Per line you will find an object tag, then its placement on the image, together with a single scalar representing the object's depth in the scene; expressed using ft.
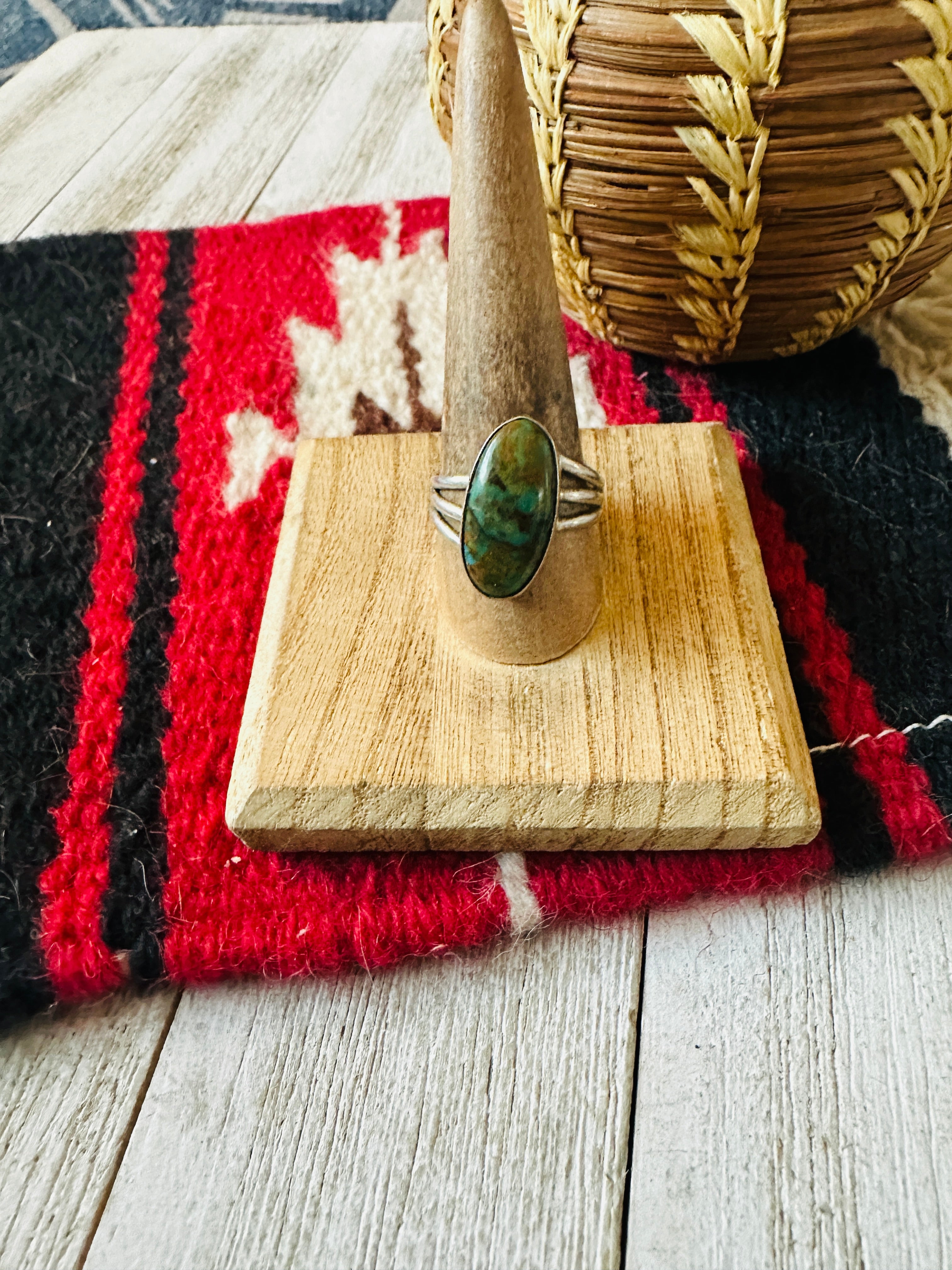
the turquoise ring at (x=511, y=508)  0.41
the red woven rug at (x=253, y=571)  0.46
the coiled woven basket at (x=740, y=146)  0.46
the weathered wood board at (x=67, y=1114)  0.40
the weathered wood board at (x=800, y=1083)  0.38
